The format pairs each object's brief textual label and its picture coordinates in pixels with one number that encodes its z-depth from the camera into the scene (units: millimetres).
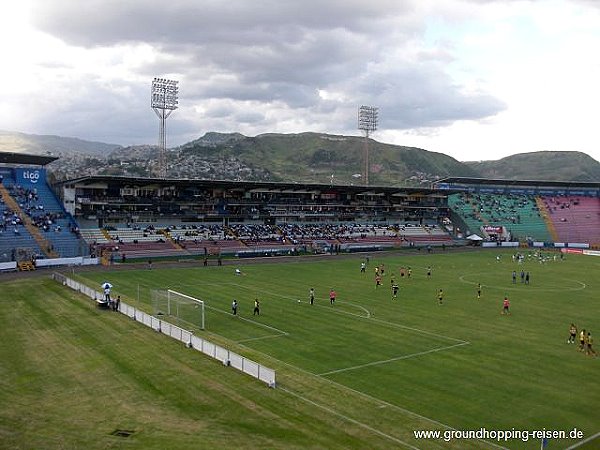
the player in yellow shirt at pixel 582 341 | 30111
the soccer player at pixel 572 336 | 31891
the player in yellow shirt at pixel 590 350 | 29531
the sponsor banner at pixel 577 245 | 102538
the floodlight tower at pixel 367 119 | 122438
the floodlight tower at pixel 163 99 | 99312
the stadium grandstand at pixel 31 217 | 65562
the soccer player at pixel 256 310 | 38438
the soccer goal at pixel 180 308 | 35688
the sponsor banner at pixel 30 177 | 79562
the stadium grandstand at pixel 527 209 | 108812
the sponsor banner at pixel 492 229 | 107625
